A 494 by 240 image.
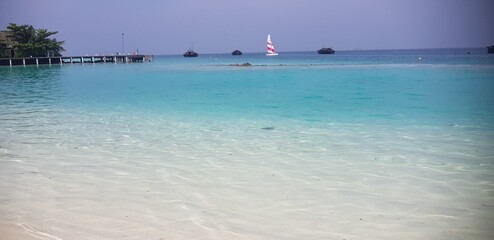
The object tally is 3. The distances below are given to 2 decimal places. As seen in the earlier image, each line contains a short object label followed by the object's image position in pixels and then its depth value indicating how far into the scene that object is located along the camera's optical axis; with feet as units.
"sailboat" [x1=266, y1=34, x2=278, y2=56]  387.55
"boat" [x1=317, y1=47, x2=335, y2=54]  525.34
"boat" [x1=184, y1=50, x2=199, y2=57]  501.15
